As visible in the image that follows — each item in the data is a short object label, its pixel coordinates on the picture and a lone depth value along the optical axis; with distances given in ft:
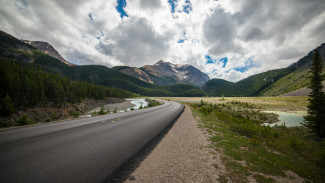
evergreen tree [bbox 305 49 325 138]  40.14
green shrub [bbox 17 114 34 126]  35.84
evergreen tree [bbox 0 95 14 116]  67.50
